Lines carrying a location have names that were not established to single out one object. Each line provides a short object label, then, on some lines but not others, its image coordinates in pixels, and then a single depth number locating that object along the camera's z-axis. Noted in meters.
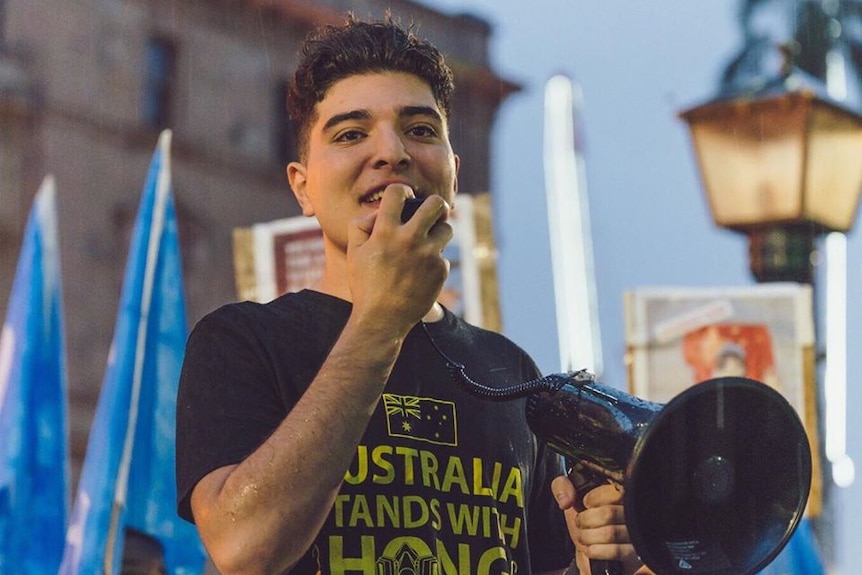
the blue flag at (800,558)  5.91
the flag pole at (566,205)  6.85
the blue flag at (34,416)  5.88
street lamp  4.88
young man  2.23
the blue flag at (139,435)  5.62
